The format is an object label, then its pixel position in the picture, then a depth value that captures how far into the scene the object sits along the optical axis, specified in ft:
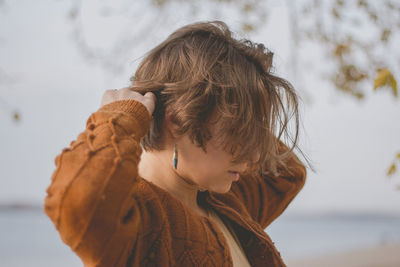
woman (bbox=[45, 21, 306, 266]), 3.34
